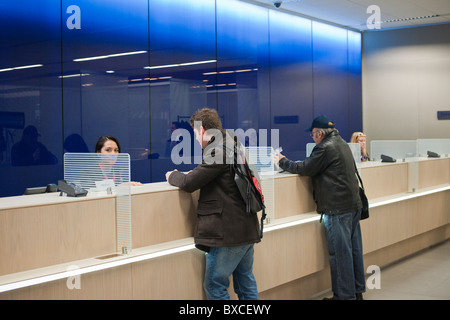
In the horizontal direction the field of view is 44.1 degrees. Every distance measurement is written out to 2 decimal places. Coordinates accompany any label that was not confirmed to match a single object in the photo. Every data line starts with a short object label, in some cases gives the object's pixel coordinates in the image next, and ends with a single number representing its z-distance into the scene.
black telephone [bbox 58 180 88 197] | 3.10
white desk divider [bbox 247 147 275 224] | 4.35
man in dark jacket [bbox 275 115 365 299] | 4.66
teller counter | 2.80
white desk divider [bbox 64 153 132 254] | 3.22
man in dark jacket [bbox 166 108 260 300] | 3.36
